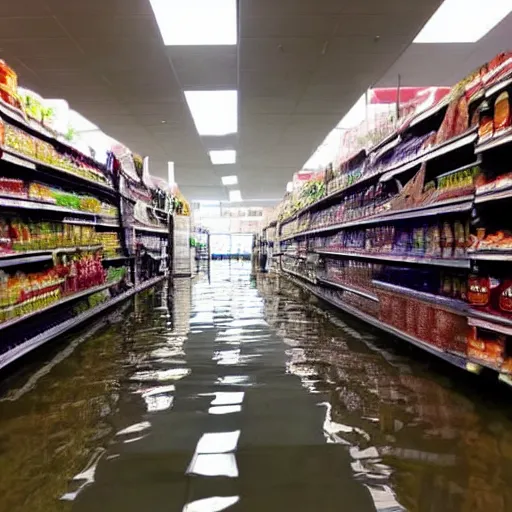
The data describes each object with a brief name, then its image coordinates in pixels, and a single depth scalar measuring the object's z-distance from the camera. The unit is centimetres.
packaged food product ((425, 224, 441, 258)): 318
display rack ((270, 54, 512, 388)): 242
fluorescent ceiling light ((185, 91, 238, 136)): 843
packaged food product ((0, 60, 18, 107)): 312
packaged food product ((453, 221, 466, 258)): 289
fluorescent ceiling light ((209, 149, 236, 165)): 1356
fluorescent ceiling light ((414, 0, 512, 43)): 538
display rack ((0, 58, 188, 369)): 323
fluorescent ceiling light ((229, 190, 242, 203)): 2388
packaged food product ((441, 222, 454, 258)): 303
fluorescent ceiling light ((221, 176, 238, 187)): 1845
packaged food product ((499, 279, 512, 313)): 234
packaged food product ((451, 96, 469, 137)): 278
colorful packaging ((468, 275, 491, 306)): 249
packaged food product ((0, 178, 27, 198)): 321
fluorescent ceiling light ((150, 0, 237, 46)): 520
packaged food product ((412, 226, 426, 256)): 344
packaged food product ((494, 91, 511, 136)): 231
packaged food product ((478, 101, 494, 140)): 246
